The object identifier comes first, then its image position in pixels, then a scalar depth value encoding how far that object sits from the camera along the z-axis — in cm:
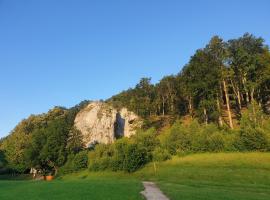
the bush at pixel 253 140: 5231
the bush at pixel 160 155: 6103
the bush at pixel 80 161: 7350
